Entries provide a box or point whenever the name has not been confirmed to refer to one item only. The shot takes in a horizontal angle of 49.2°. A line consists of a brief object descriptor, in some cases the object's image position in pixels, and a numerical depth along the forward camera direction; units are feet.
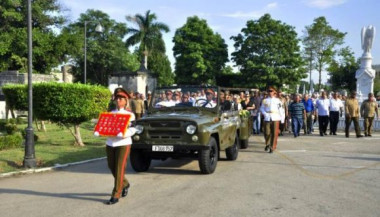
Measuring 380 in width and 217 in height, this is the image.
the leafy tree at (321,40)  160.15
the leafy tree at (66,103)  40.34
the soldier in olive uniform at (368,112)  57.41
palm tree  192.34
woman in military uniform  20.89
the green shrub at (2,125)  55.30
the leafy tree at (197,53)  199.93
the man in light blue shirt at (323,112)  58.29
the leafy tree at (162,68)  247.44
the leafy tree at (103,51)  199.11
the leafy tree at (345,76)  189.63
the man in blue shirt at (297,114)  55.93
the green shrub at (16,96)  55.98
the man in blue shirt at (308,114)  60.75
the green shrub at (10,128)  46.96
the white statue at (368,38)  91.30
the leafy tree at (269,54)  183.62
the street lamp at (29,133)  31.81
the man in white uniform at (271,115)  40.16
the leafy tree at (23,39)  111.65
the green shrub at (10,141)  39.65
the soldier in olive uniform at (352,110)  56.85
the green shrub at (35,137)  47.07
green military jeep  27.50
